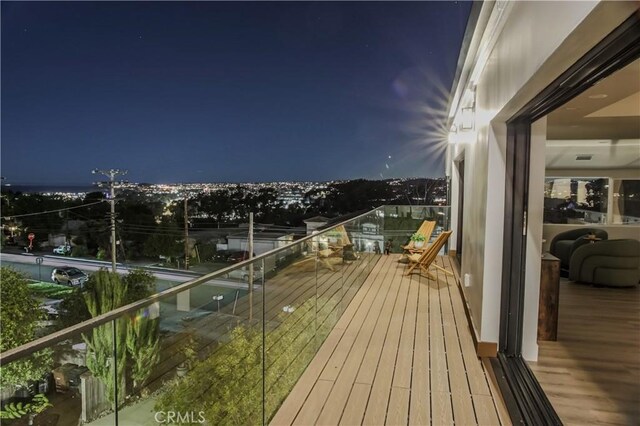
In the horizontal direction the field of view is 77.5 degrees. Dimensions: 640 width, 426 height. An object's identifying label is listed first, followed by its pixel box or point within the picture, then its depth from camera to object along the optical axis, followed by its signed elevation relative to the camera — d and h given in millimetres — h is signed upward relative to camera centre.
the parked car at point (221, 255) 26266 -4349
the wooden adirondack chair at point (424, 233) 6844 -741
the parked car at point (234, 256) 24984 -4122
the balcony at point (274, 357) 1379 -947
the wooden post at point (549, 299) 3295 -864
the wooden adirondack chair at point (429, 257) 5879 -954
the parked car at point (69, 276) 32125 -6979
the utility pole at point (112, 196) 22391 -333
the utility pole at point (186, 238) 26506 -3415
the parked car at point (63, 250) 33531 -5086
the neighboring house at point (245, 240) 19594 -2764
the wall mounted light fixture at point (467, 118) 4262 +856
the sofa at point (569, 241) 5402 -658
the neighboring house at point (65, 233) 32250 -3557
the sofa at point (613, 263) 4832 -838
